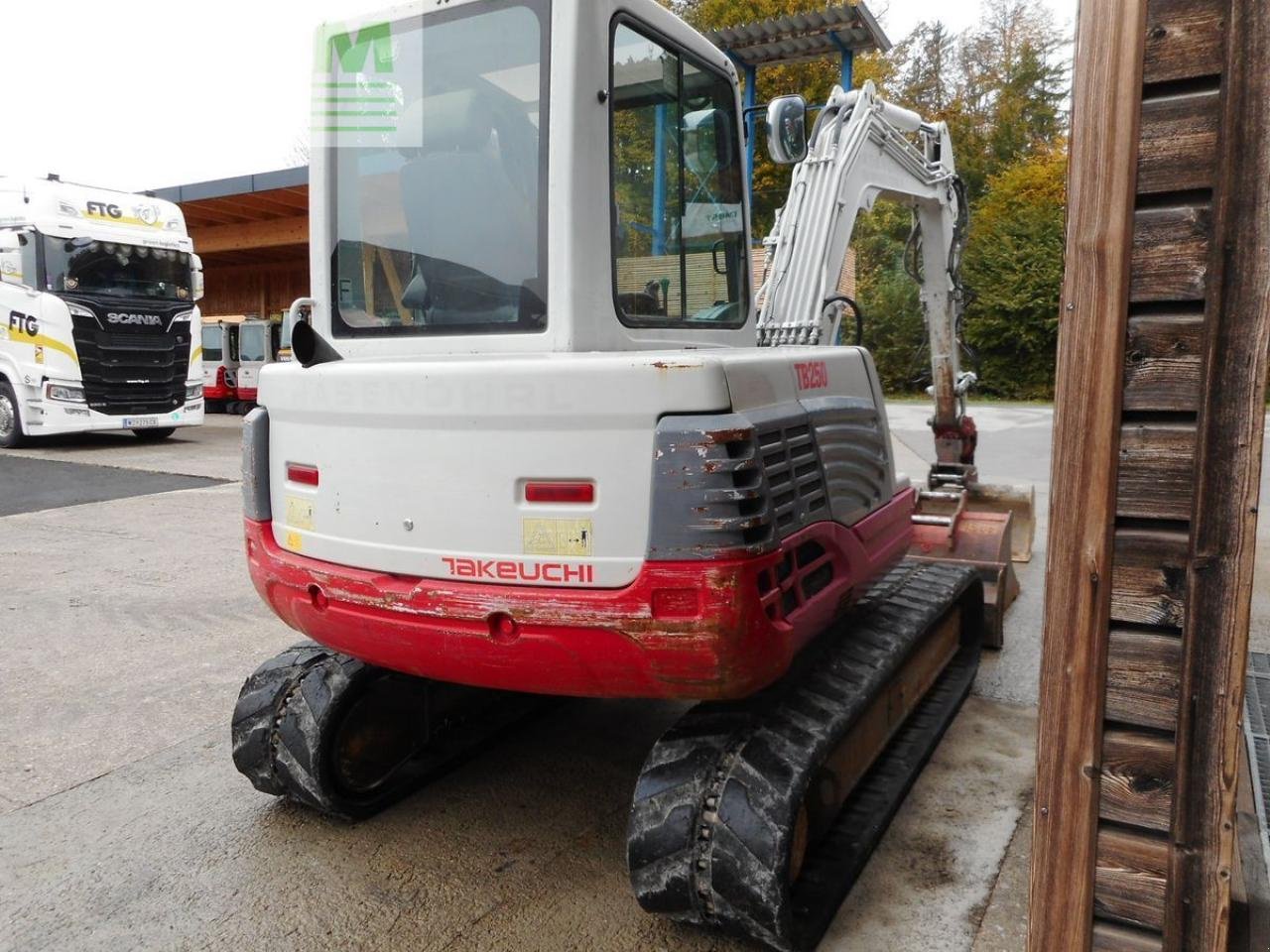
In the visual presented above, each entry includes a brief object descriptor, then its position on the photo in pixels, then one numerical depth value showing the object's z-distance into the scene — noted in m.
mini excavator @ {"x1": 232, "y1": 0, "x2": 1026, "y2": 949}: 2.46
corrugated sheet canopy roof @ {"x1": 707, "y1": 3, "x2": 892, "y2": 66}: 11.49
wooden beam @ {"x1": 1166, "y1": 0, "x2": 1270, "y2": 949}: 1.71
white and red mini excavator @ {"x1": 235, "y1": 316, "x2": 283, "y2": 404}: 21.05
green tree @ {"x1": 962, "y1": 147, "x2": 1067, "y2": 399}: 22.03
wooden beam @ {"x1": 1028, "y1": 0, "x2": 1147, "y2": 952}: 1.81
